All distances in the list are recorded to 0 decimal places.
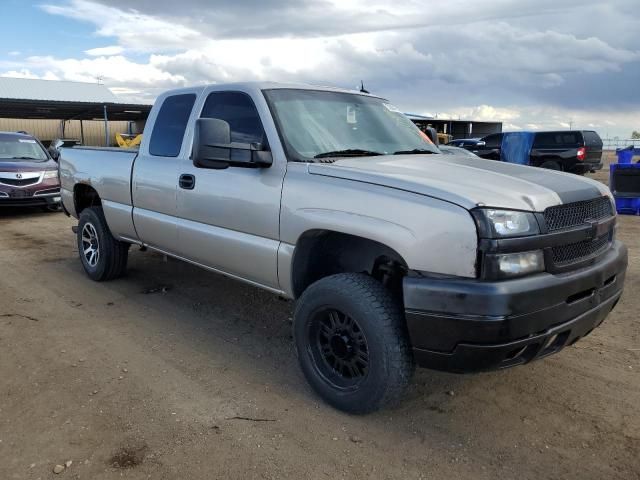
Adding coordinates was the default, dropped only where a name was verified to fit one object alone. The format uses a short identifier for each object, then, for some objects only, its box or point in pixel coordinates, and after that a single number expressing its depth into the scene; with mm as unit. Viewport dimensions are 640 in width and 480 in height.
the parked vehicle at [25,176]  10555
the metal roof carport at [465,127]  51625
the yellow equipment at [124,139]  29228
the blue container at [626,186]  10062
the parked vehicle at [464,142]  27850
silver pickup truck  2658
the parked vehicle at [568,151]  18641
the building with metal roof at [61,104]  28734
